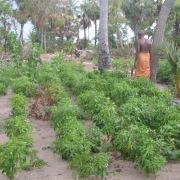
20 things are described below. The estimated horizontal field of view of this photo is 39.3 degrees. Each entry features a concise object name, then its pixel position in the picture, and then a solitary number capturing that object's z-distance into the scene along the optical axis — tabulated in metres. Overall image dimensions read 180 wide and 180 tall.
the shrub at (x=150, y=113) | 3.67
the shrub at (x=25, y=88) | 6.59
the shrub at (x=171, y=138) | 3.34
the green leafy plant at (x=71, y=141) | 3.14
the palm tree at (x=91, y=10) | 28.68
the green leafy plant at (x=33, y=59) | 8.65
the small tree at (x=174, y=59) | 6.56
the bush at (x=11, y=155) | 2.76
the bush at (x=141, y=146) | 2.88
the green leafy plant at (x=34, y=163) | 3.20
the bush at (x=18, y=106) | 4.63
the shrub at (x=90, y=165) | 2.89
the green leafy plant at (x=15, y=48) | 9.42
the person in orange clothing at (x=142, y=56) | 6.93
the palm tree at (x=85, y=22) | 30.77
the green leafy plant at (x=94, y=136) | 3.47
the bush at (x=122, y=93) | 4.85
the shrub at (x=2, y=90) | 7.21
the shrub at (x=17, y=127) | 3.55
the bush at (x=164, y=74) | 8.89
